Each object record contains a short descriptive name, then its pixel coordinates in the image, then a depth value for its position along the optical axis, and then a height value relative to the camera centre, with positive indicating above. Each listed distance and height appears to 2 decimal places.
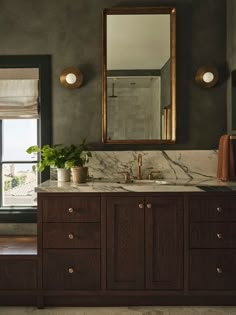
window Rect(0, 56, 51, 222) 3.77 +0.21
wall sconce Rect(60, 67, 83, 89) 3.69 +0.62
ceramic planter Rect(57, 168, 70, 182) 3.54 -0.19
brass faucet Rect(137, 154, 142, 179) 3.67 -0.16
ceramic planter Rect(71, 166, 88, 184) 3.43 -0.19
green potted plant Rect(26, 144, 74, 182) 3.49 -0.07
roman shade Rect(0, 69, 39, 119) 3.81 +0.50
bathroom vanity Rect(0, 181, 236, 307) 3.15 -0.69
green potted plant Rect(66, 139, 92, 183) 3.44 -0.10
